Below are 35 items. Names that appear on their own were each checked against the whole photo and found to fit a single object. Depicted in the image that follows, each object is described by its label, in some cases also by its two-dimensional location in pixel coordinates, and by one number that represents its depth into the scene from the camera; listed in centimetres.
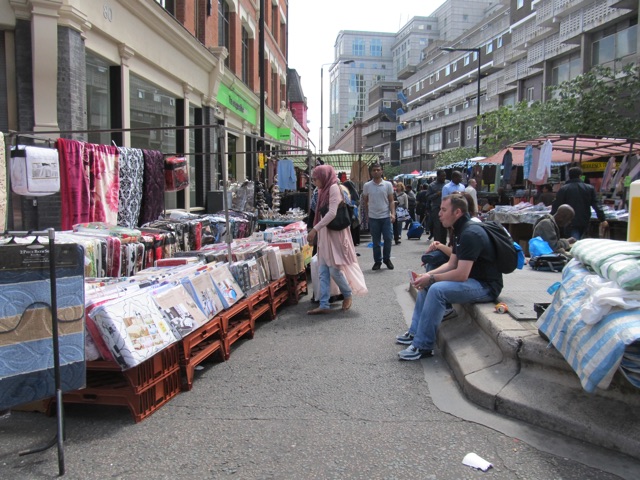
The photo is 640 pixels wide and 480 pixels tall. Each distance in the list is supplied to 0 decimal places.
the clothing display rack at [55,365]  287
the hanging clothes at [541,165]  1182
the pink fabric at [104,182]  597
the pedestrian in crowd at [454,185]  1029
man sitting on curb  458
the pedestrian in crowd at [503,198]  1819
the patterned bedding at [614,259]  297
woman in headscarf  641
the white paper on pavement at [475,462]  290
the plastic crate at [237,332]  482
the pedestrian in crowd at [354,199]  1146
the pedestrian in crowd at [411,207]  1948
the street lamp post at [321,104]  3681
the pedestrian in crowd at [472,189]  579
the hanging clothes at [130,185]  650
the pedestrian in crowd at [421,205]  1776
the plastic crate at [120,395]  348
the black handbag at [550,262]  769
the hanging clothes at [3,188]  486
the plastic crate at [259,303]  560
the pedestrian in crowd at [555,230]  804
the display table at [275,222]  1073
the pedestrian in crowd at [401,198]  1658
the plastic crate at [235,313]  476
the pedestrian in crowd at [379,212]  945
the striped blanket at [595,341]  281
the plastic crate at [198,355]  406
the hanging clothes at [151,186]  700
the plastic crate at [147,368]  345
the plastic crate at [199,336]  402
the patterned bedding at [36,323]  291
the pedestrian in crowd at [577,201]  873
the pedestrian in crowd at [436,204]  1127
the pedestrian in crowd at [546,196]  1235
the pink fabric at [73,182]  561
